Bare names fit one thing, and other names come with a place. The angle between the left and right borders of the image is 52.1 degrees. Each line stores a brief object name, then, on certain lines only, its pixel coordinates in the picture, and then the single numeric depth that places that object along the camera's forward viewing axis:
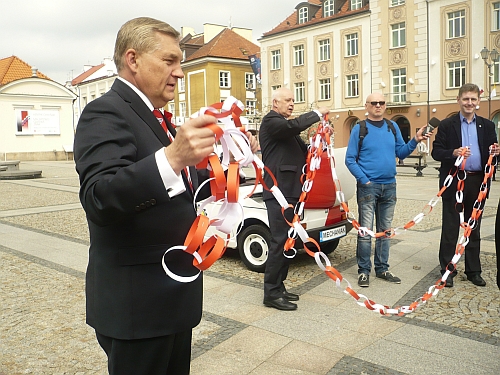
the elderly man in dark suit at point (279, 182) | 5.12
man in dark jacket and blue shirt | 5.87
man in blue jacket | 5.88
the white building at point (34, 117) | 40.72
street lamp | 24.22
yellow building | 55.75
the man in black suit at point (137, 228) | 1.79
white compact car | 6.53
